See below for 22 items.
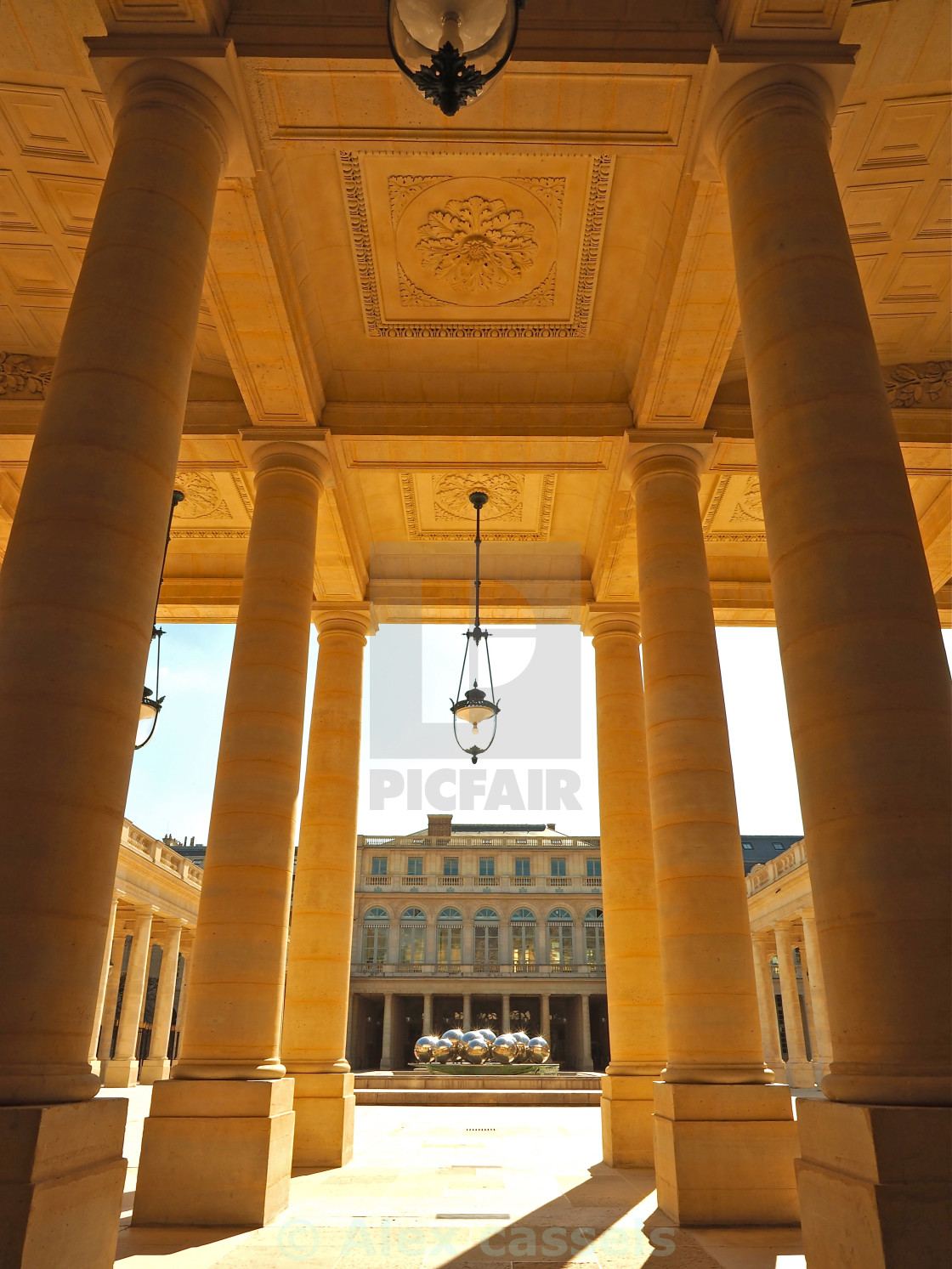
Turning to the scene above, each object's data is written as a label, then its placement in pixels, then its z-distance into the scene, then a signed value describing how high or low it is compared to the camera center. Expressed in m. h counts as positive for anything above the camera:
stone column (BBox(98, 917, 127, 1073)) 41.84 +0.82
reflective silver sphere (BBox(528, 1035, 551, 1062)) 32.47 -1.15
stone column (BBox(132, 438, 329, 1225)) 9.00 +1.00
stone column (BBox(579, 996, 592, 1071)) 64.06 -1.11
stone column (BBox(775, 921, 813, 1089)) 40.03 -0.33
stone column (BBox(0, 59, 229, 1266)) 5.12 +2.35
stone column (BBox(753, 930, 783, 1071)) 43.75 +0.88
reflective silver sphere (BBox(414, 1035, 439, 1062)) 31.92 -1.12
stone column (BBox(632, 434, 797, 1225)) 9.26 +1.13
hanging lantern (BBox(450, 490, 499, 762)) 15.83 +5.01
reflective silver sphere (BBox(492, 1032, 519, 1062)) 32.03 -1.09
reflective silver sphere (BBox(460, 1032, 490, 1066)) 31.89 -1.06
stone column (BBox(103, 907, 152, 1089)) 38.22 +0.16
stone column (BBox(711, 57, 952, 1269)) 5.05 +2.05
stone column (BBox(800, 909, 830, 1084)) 34.03 +0.83
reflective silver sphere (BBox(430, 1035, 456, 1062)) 31.86 -1.16
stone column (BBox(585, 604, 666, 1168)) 13.93 +1.89
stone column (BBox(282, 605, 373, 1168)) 13.48 +1.69
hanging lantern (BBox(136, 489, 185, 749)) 14.29 +4.55
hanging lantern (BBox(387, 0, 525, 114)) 5.39 +5.43
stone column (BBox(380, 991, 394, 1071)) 65.12 -1.50
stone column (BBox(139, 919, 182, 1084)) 42.00 -0.60
